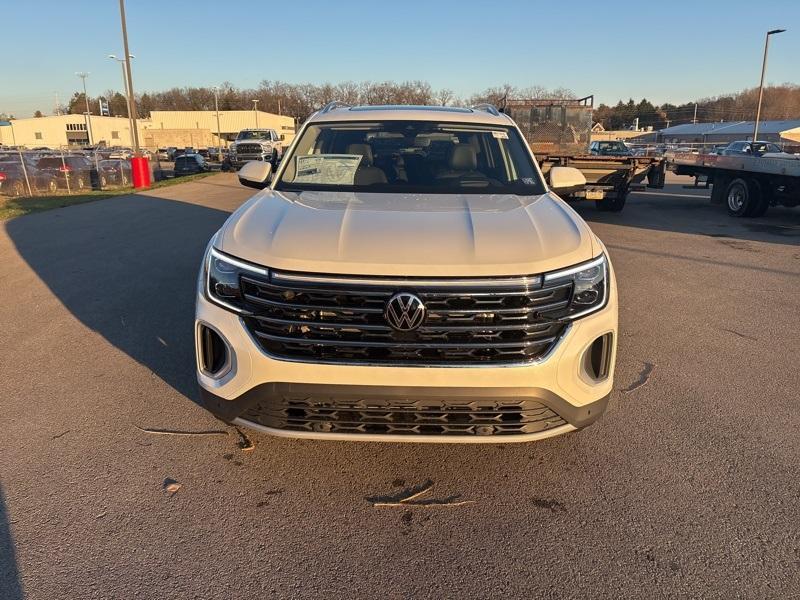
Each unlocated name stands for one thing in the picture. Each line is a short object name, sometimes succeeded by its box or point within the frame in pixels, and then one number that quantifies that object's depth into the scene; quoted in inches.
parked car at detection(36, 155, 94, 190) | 865.5
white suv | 105.1
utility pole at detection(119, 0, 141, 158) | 975.0
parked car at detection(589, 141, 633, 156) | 1119.6
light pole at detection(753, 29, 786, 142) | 1502.2
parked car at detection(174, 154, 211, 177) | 1469.0
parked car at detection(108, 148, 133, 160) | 1455.5
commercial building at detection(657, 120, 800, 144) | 2524.6
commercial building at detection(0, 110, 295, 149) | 3572.8
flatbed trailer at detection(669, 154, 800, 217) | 478.6
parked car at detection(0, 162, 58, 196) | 804.0
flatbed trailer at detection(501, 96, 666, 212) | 531.8
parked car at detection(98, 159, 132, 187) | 937.6
